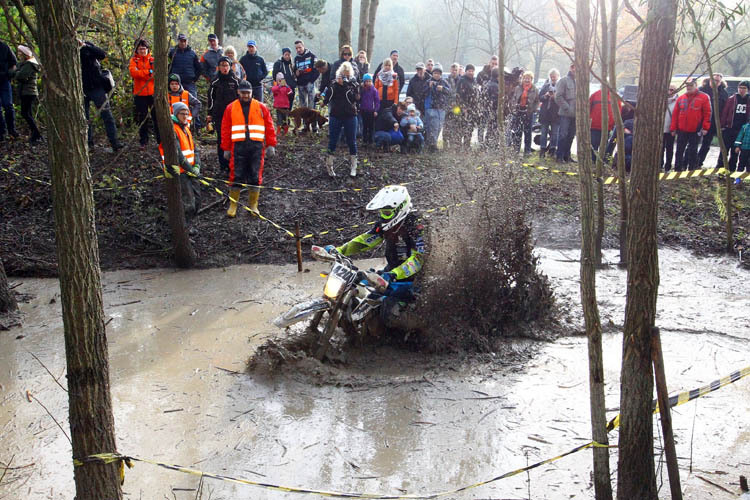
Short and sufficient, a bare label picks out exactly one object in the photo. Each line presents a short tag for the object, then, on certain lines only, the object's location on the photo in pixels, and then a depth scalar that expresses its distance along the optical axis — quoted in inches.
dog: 571.2
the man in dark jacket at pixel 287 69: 580.1
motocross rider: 251.1
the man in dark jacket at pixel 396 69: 563.6
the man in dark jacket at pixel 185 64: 491.5
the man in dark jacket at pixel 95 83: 436.5
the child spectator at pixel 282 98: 566.6
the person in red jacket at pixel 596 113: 511.9
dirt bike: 235.8
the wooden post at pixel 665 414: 135.5
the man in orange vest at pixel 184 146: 382.5
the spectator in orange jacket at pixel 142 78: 440.1
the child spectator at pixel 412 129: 543.5
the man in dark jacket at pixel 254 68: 531.7
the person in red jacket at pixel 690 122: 511.8
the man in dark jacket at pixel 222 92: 458.6
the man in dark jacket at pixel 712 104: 527.8
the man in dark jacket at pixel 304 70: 575.5
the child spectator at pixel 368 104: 529.0
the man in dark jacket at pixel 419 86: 545.3
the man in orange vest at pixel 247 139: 403.9
